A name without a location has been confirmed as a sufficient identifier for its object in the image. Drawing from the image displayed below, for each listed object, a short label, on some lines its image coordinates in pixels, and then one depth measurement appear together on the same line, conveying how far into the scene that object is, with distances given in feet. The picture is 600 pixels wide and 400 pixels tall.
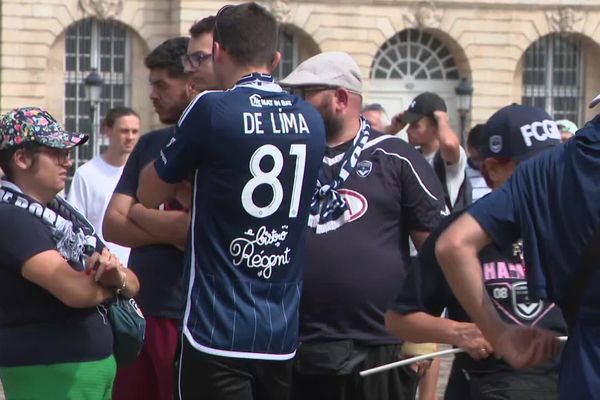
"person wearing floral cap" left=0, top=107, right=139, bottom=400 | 37.68
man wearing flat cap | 42.16
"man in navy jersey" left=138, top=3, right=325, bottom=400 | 35.81
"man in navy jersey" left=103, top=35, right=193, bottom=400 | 42.29
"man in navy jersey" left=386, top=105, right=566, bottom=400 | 35.63
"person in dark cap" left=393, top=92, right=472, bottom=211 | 69.97
